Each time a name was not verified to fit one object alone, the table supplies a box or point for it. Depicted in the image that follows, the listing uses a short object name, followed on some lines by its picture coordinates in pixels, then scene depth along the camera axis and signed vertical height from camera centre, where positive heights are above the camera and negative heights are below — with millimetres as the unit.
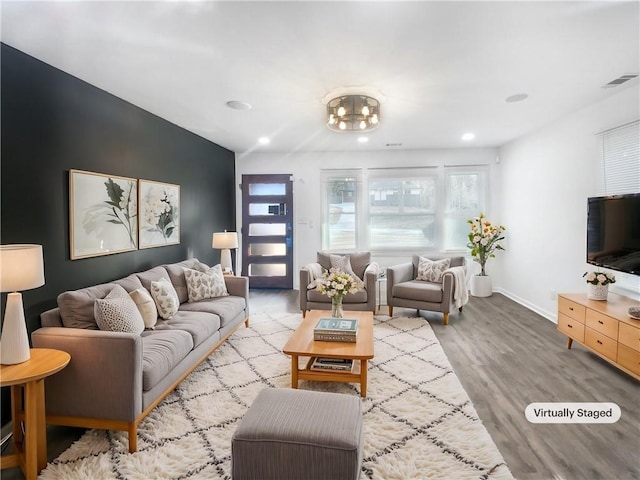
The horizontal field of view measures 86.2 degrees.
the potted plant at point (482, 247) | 5477 -325
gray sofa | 2045 -895
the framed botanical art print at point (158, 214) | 3703 +165
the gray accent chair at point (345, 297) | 4375 -886
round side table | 1775 -992
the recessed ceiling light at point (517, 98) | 3362 +1301
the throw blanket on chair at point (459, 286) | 4387 -774
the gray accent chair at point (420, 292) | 4297 -835
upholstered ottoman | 1530 -998
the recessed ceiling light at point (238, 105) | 3521 +1296
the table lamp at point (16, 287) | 1808 -318
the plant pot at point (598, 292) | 3216 -616
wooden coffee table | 2574 -955
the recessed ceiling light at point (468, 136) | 4992 +1361
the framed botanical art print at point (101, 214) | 2826 +128
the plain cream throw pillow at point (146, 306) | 2824 -655
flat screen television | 2869 -50
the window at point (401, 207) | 6109 +370
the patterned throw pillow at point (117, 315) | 2367 -620
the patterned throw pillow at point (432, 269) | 4699 -583
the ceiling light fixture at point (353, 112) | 3148 +1072
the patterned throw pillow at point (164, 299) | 3104 -657
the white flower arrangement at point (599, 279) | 3199 -491
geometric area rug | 1863 -1299
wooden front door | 6359 -47
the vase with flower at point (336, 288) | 3283 -583
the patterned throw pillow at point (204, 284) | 3721 -632
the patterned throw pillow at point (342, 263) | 4867 -515
